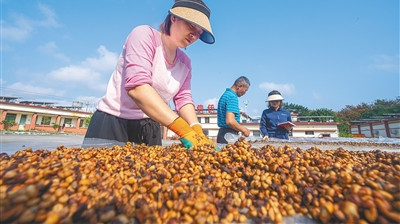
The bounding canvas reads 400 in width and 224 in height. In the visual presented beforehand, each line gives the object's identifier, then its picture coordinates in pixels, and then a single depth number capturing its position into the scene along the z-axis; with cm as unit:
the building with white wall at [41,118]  2955
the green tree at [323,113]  3402
